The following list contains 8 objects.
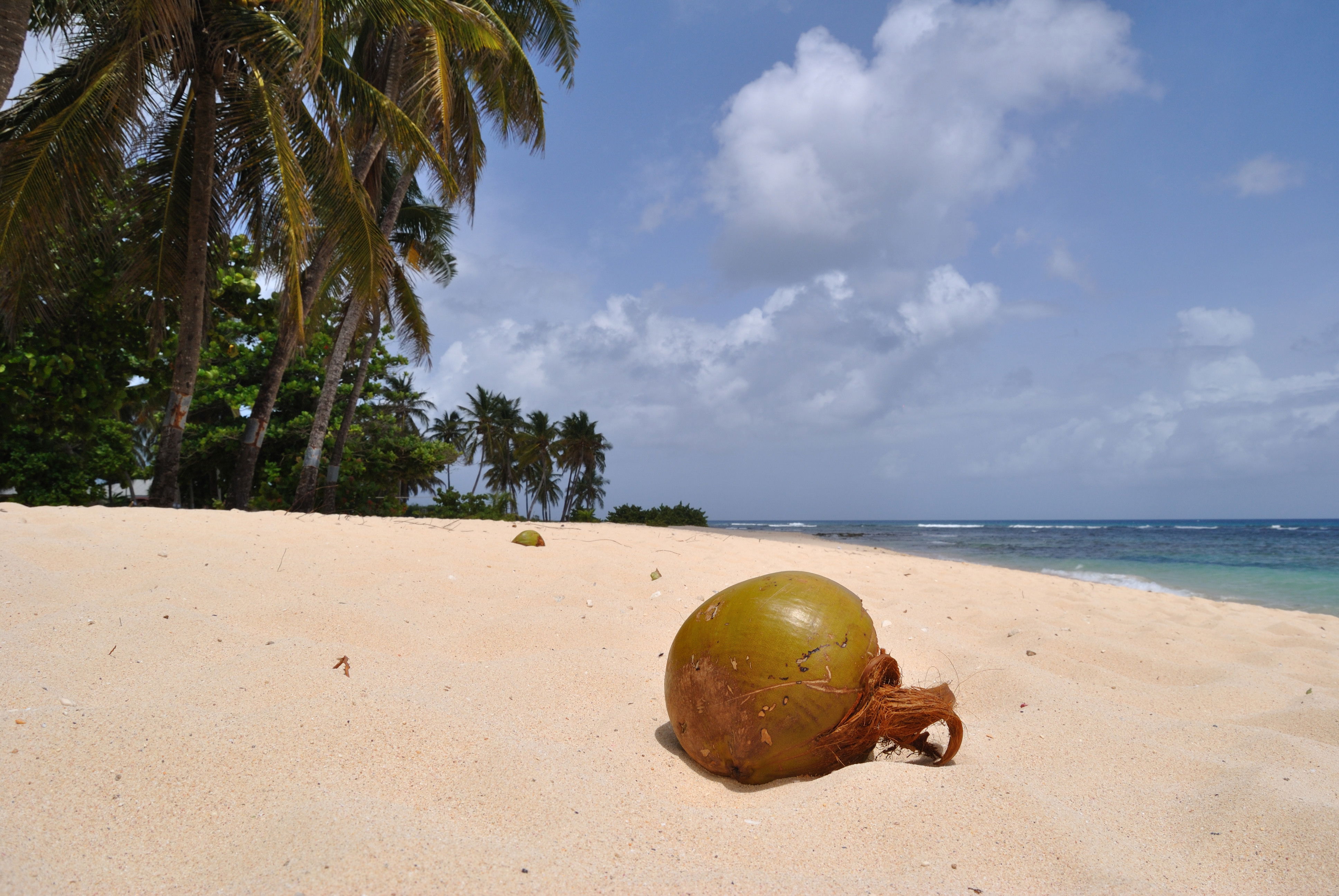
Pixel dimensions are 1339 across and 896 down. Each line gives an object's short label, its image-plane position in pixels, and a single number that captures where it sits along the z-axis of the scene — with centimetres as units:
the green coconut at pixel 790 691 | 196
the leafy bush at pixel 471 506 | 1538
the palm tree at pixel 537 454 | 3550
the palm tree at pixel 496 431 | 3538
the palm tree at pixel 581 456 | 3697
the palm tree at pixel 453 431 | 3628
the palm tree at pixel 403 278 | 1024
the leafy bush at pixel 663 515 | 2388
